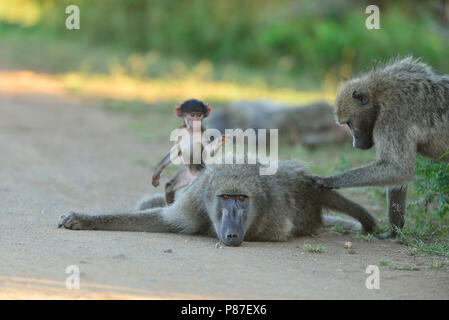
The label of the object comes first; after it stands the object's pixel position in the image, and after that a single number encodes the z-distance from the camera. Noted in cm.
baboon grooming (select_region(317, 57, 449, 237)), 1026
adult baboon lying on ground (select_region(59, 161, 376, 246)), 993
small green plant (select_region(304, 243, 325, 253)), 977
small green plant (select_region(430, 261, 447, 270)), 900
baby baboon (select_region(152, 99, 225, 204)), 1187
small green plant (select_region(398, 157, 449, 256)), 1070
